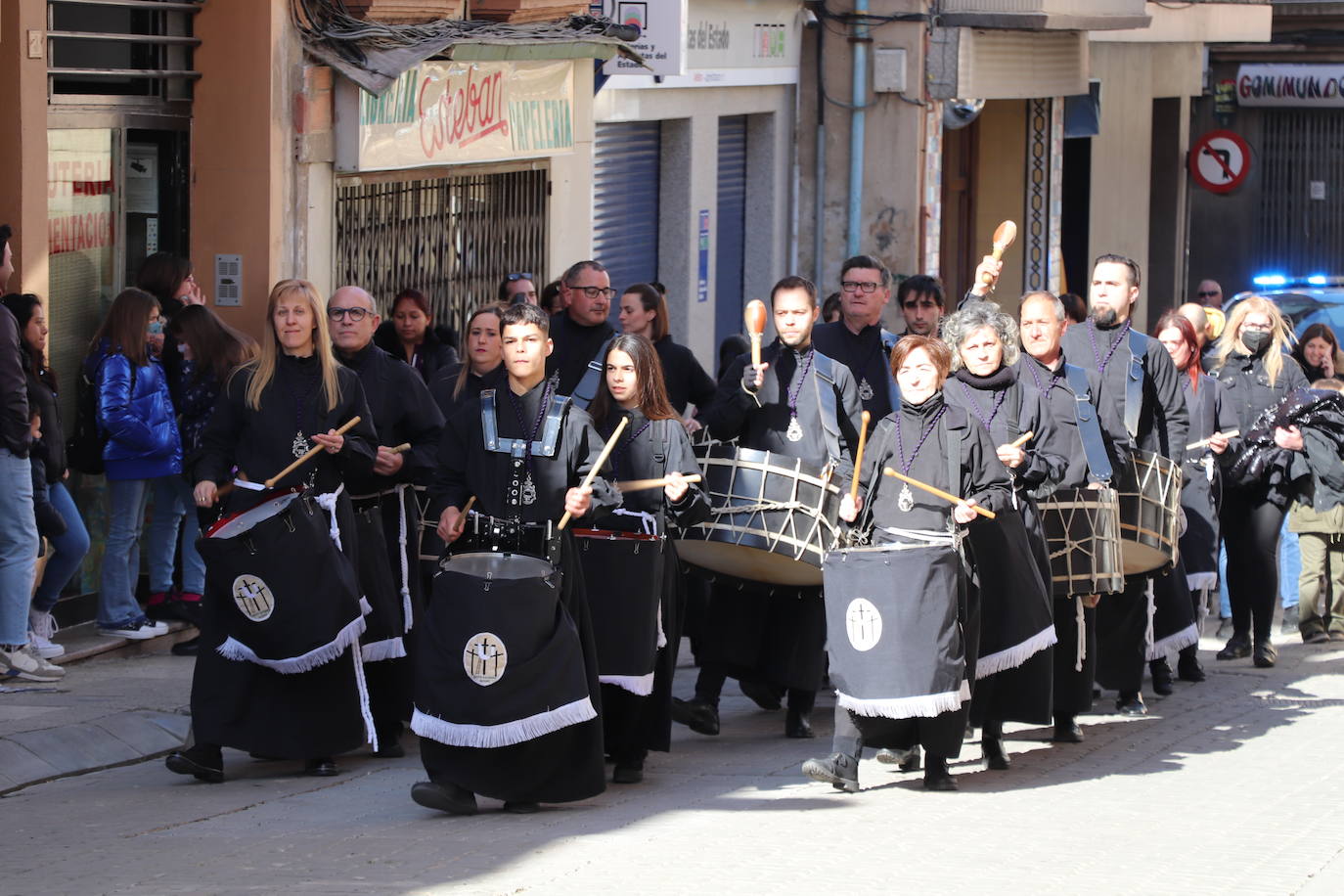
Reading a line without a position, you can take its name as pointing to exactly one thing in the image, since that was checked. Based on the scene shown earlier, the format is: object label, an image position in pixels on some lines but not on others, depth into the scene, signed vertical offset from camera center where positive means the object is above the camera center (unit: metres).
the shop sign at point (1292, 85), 31.50 +3.22
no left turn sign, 27.81 +1.89
